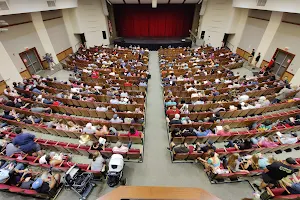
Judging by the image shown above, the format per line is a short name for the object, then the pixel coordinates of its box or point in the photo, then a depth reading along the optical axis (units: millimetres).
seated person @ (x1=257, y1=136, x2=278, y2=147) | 4455
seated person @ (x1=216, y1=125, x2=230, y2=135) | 4766
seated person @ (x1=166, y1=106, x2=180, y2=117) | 5671
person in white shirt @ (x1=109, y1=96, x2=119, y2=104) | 6348
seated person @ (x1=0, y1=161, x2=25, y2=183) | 3467
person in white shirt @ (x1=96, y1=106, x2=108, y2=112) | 5946
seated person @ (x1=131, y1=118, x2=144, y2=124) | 5444
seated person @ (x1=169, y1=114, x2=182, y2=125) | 5211
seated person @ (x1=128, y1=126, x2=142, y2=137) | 4837
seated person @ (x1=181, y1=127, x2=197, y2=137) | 4750
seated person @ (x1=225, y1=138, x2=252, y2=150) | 4312
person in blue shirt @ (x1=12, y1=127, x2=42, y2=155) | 4156
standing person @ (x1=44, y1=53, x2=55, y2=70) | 10892
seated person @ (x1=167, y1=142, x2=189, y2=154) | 4355
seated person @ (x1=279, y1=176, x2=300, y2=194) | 3207
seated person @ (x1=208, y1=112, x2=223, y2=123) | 5251
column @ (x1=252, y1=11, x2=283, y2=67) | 9570
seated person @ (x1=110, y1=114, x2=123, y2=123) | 5285
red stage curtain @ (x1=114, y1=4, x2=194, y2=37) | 16328
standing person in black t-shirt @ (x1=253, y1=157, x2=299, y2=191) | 3132
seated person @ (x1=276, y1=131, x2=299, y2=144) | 4484
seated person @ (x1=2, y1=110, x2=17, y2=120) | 5586
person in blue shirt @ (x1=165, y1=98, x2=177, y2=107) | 6180
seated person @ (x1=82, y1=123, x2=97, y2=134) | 4938
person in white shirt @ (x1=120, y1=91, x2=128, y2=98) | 6785
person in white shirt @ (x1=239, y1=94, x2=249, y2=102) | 6336
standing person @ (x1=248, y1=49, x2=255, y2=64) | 11477
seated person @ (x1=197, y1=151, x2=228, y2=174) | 3881
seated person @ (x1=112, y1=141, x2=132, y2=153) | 4289
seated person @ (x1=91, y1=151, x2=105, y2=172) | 3840
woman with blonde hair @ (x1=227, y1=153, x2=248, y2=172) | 3770
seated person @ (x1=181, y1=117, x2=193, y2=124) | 5250
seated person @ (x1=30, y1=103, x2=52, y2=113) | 5861
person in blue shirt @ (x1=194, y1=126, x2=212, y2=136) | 4802
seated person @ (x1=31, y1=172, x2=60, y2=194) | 3393
